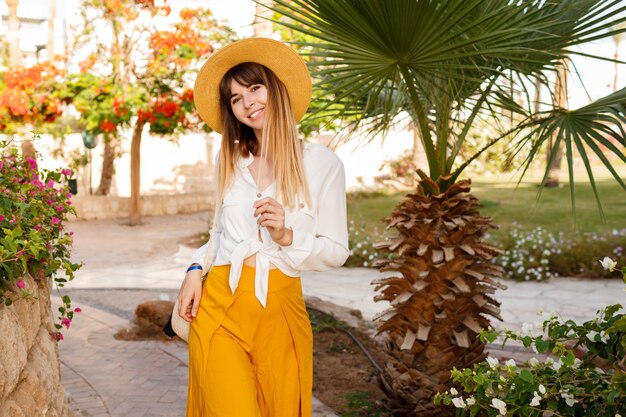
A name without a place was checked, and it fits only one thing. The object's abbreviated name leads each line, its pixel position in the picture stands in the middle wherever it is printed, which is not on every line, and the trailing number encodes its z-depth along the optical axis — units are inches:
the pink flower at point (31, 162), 136.3
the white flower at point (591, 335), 91.7
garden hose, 200.1
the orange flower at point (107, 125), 500.7
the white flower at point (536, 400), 85.3
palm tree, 140.4
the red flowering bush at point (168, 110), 498.0
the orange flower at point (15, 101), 483.2
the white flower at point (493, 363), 93.5
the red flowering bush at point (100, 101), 493.7
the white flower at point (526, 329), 95.8
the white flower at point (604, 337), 89.7
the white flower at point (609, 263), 90.2
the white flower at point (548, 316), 99.4
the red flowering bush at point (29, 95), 486.0
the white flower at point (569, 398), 86.7
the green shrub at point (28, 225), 92.7
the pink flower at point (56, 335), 127.6
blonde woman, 92.4
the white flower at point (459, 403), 91.8
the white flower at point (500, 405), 85.4
